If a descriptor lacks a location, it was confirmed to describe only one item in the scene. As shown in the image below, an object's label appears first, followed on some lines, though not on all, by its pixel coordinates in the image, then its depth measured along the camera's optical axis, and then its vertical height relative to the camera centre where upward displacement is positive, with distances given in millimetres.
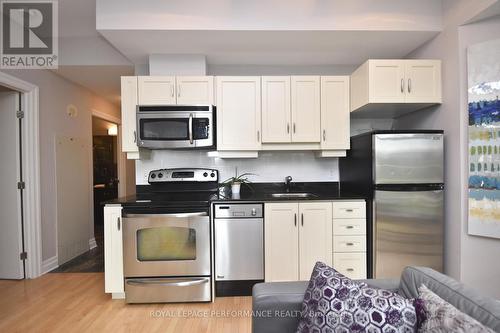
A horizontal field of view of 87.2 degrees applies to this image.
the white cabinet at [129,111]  2676 +544
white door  2965 -279
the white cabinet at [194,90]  2688 +759
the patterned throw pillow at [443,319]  713 -462
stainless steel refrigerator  2289 -325
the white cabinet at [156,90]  2678 +757
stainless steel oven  2357 -795
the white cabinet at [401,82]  2459 +754
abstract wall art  2008 +183
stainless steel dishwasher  2453 -735
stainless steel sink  2846 -350
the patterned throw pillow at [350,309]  884 -522
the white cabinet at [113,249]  2408 -780
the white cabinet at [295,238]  2471 -706
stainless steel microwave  2596 +377
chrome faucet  3033 -222
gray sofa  1039 -602
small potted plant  2914 -209
